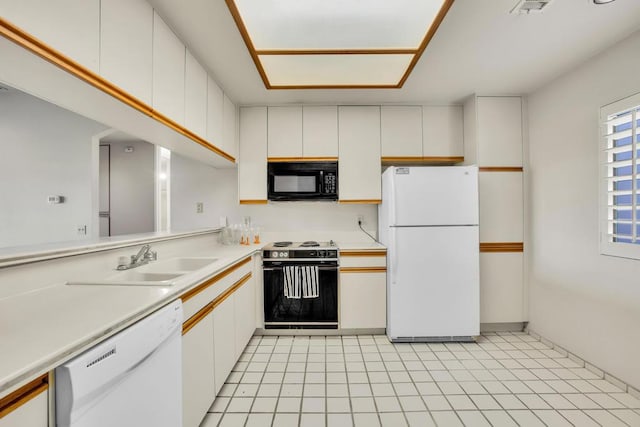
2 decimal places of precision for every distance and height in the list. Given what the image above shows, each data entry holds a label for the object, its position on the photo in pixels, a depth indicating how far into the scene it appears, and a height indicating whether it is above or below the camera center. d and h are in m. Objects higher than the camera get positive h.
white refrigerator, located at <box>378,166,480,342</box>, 2.67 -0.33
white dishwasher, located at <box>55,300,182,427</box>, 0.71 -0.51
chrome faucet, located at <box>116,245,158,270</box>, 1.66 -0.27
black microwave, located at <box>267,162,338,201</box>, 3.13 +0.37
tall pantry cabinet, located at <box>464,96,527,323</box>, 2.90 -0.12
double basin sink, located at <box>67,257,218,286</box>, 1.33 -0.34
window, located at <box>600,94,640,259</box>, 1.90 +0.25
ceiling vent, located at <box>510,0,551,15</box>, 1.59 +1.18
